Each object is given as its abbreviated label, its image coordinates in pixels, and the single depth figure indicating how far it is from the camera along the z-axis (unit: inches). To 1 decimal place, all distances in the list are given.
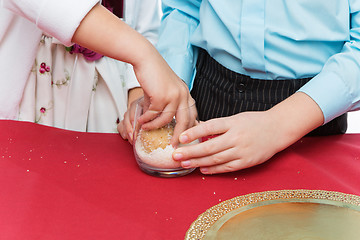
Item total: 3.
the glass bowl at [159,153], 40.4
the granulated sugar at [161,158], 40.4
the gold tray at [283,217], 34.1
